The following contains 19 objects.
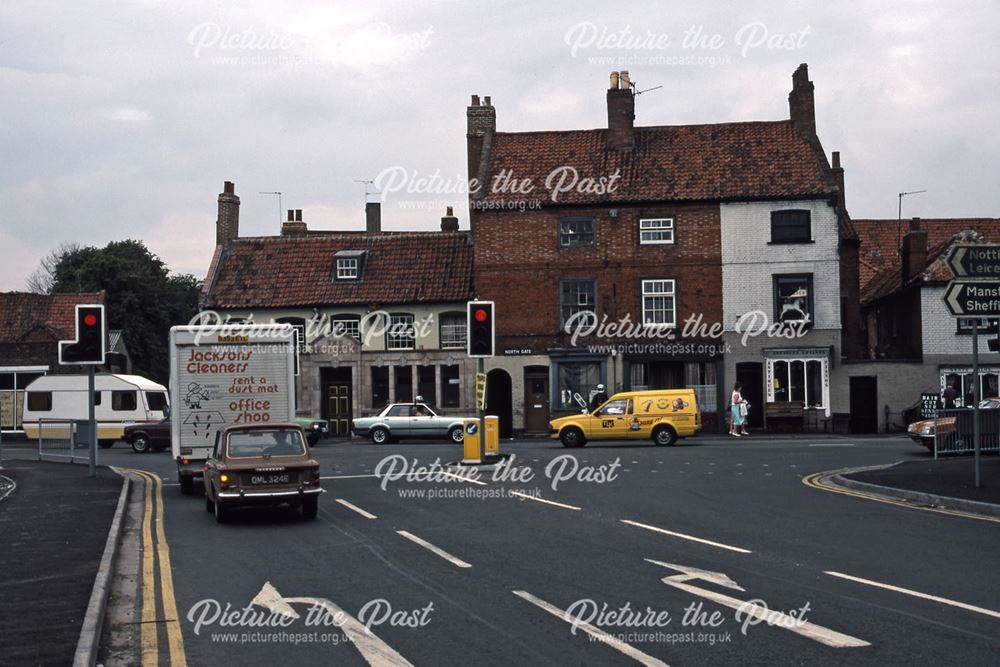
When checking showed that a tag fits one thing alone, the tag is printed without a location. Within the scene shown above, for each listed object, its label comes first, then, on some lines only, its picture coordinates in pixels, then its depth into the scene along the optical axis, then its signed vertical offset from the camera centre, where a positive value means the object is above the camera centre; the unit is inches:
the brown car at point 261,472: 660.1 -64.3
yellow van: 1343.5 -71.0
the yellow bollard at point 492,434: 1101.7 -71.9
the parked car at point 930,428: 1042.7 -66.7
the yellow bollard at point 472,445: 1044.5 -77.5
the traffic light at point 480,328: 994.1 +32.8
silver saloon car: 1601.9 -87.5
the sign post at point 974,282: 712.4 +49.9
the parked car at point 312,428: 1624.0 -92.4
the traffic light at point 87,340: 924.6 +24.1
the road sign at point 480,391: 1030.9 -25.3
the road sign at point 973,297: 713.0 +40.1
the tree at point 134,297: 2930.6 +197.1
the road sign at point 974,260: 711.7 +64.1
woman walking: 1594.5 -75.6
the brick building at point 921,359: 1699.1 +0.8
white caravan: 1755.7 -52.0
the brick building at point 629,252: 1744.6 +178.9
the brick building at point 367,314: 1893.5 +91.3
